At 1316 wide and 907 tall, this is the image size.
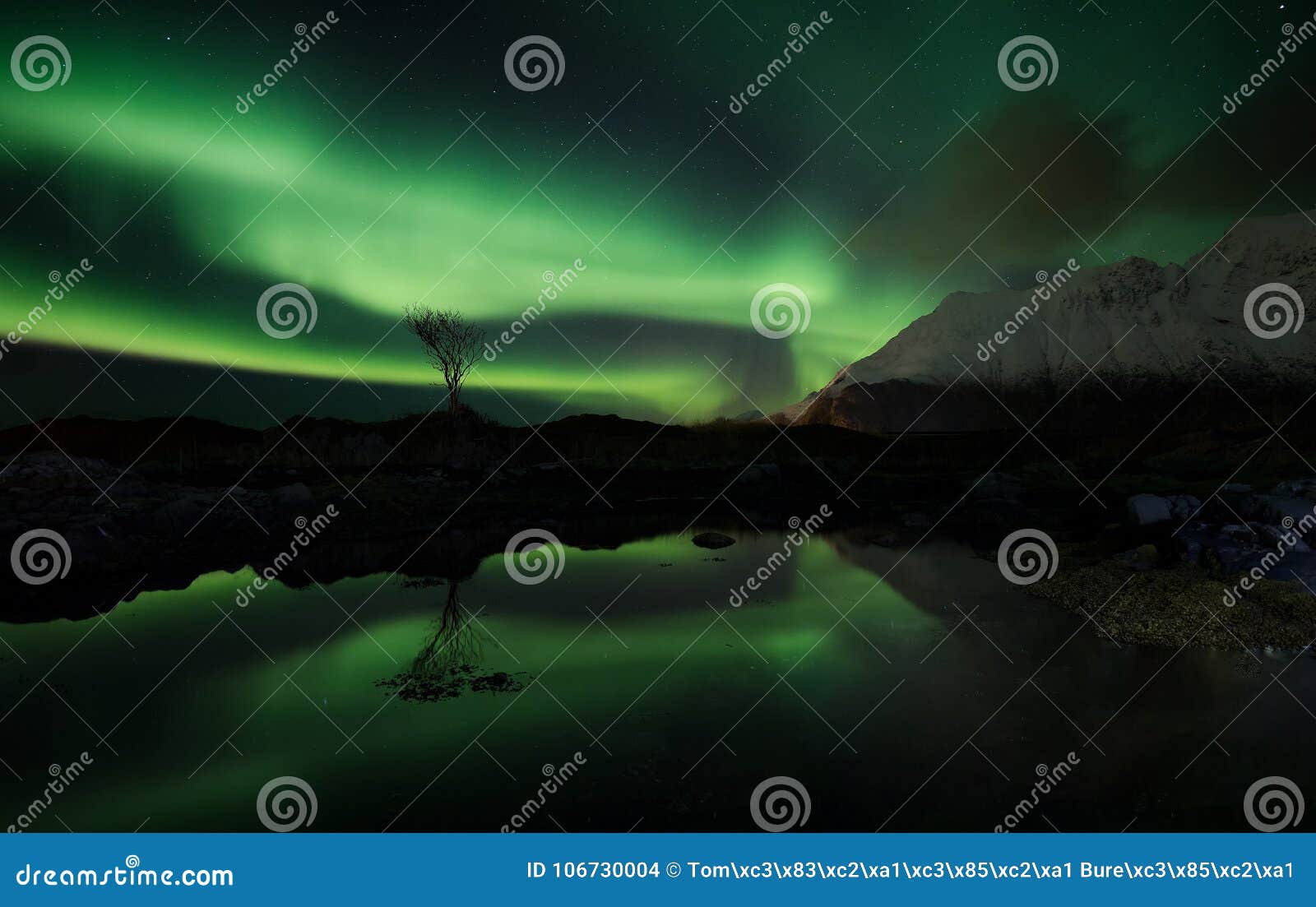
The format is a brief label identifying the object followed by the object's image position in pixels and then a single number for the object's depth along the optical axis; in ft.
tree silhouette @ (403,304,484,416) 127.24
